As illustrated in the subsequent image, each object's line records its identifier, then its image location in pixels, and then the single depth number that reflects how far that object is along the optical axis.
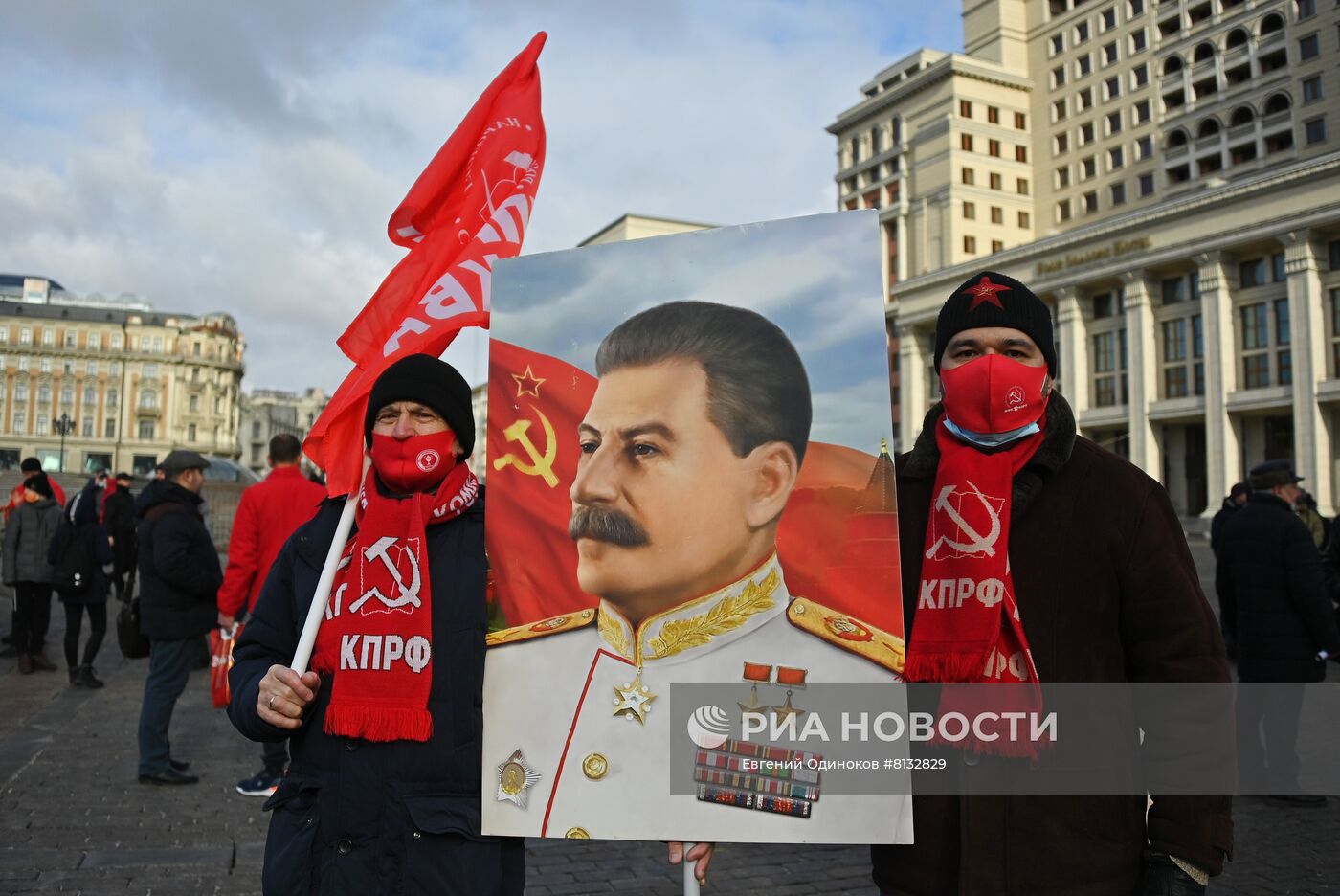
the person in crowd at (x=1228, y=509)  8.59
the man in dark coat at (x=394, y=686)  2.47
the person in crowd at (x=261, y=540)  6.59
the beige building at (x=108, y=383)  107.56
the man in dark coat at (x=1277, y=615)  6.77
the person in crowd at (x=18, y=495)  11.20
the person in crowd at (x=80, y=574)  10.52
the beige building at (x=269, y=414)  143.25
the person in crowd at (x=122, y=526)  13.01
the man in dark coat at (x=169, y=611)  6.87
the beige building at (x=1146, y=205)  48.06
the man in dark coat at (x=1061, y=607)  2.21
